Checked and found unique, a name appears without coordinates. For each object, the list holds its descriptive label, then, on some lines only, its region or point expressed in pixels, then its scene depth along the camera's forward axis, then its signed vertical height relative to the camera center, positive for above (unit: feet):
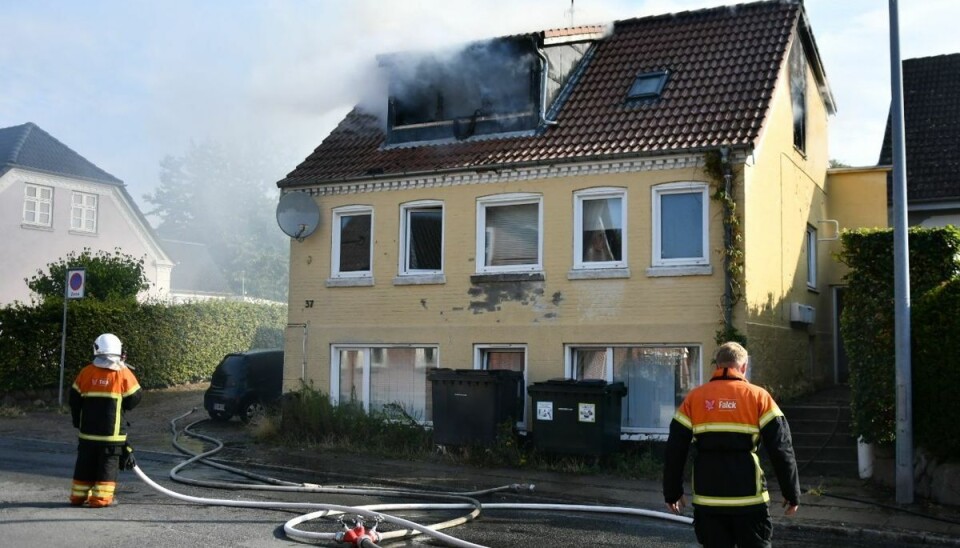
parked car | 64.75 -3.78
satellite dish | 59.98 +7.19
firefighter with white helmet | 32.30 -3.03
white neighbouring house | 118.73 +15.13
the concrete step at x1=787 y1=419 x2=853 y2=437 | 47.73 -4.38
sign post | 69.77 +3.22
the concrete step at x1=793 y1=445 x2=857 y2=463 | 45.24 -5.42
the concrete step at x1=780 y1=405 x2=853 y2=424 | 49.06 -3.75
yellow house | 50.06 +6.68
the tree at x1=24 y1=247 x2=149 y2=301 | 82.28 +4.23
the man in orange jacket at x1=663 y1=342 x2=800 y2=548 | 19.27 -2.46
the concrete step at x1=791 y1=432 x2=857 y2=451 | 46.52 -4.88
